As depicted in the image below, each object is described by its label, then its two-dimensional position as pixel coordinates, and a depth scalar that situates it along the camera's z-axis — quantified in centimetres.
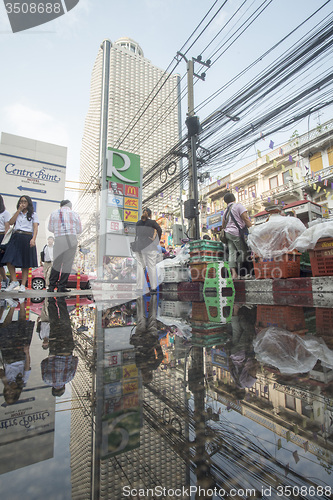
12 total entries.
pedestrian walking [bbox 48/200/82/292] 445
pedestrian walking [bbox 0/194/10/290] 423
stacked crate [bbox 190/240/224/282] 463
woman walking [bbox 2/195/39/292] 411
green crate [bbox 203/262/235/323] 222
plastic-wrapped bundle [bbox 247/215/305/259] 372
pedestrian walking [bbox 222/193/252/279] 442
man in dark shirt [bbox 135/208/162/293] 477
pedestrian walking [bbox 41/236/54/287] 644
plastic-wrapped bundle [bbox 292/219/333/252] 312
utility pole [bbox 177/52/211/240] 720
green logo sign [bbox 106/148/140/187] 1073
